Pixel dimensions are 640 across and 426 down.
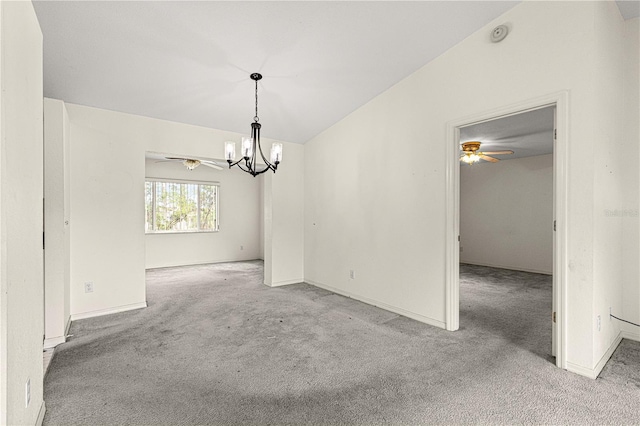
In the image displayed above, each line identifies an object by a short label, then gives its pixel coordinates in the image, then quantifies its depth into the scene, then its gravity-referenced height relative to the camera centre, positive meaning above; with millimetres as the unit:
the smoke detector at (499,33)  2699 +1517
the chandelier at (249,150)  3088 +635
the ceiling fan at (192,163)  5664 +897
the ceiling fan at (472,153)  4643 +909
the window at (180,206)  7141 +170
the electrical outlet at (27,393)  1502 -855
